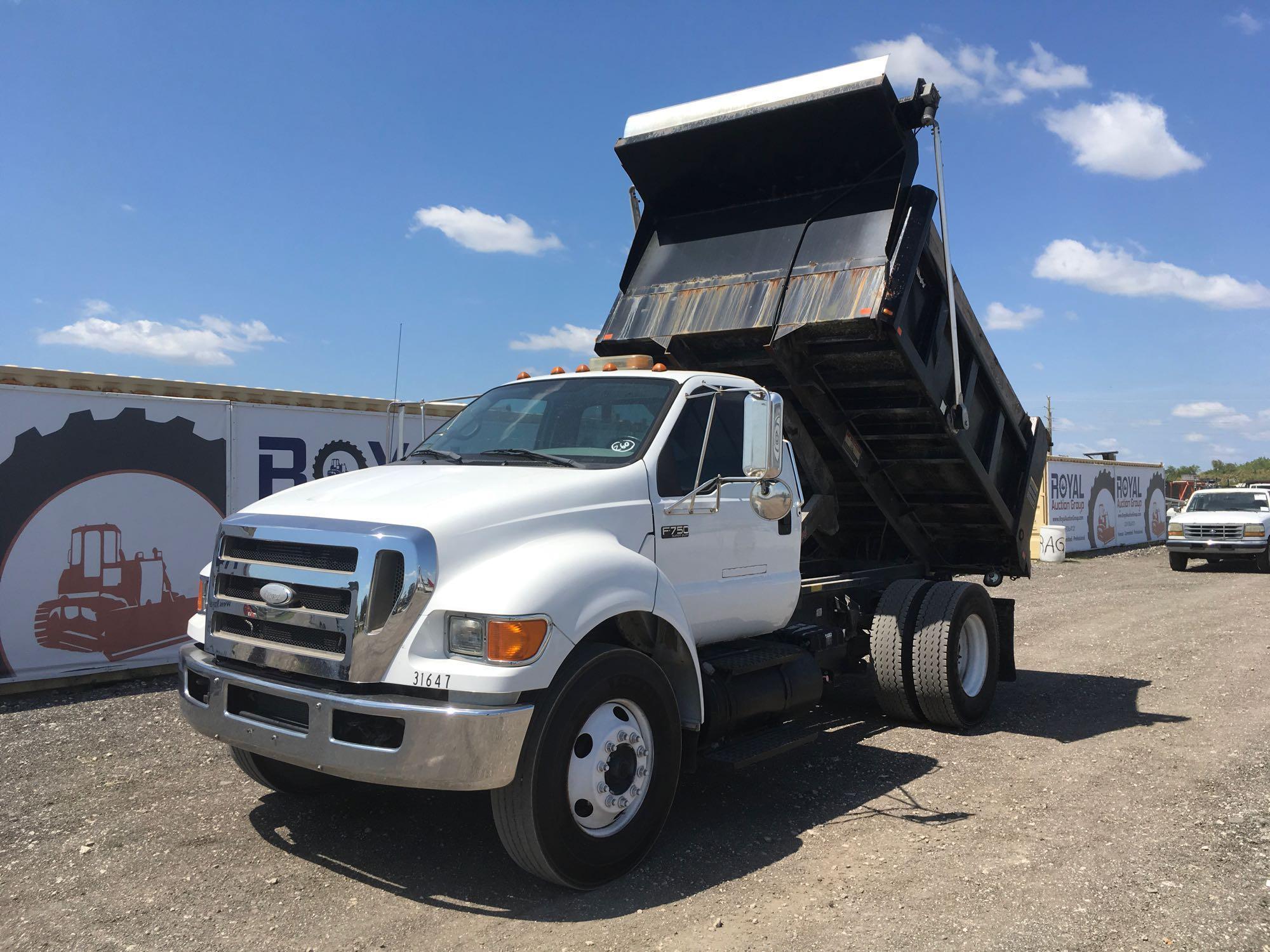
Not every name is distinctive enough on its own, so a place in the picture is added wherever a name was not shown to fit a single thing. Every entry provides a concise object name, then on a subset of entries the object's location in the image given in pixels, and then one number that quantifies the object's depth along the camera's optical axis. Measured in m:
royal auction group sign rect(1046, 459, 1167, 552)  23.47
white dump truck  3.95
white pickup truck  20.77
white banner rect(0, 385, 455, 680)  8.36
